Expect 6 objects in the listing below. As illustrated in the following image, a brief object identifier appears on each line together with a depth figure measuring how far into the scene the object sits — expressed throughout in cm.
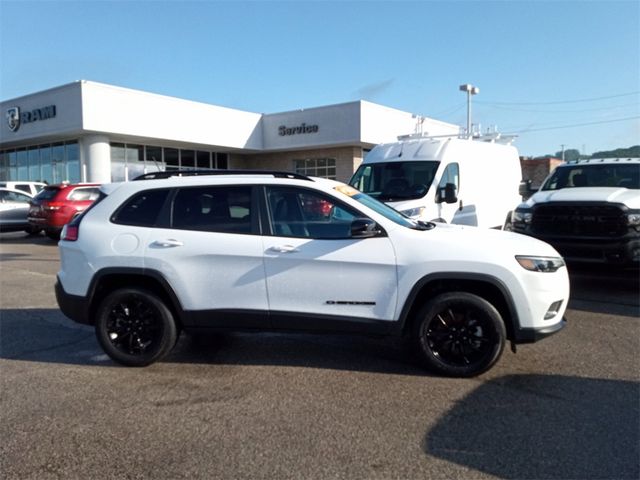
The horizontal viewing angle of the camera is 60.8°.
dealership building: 2444
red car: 1527
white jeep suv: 463
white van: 938
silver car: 1730
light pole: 2465
